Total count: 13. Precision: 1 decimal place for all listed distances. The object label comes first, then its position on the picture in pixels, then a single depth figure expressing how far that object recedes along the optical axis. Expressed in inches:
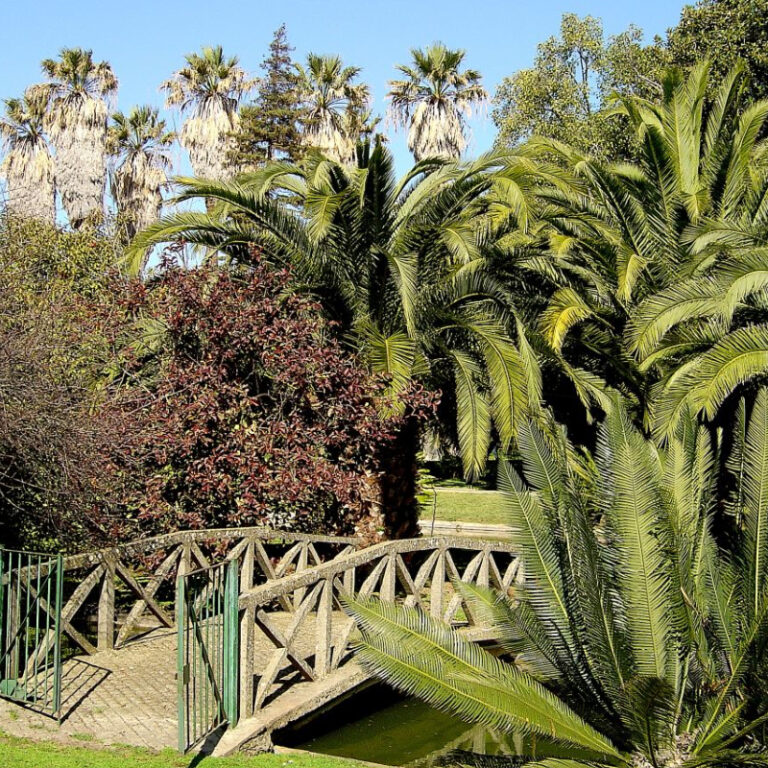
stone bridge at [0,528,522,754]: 304.2
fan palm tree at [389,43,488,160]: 1380.4
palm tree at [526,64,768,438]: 551.8
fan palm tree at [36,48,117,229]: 1349.7
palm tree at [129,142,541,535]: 541.6
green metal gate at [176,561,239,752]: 279.6
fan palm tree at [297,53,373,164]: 1403.8
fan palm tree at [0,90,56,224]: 1373.0
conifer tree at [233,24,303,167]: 1401.3
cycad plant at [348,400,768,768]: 245.3
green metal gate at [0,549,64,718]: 300.2
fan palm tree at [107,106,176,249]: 1445.6
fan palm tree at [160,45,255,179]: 1409.9
